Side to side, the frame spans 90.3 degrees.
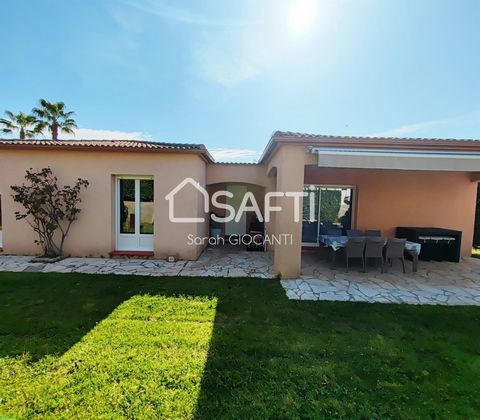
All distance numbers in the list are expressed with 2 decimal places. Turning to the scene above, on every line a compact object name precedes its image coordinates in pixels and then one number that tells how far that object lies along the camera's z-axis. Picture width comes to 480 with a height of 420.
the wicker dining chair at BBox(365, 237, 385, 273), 11.02
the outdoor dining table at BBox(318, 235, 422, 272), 11.46
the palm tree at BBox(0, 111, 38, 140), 27.80
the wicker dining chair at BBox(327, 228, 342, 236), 13.82
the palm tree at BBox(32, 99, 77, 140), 27.94
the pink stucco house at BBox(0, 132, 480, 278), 9.53
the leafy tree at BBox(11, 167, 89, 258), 12.03
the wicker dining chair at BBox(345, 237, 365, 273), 11.05
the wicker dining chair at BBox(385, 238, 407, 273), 11.09
